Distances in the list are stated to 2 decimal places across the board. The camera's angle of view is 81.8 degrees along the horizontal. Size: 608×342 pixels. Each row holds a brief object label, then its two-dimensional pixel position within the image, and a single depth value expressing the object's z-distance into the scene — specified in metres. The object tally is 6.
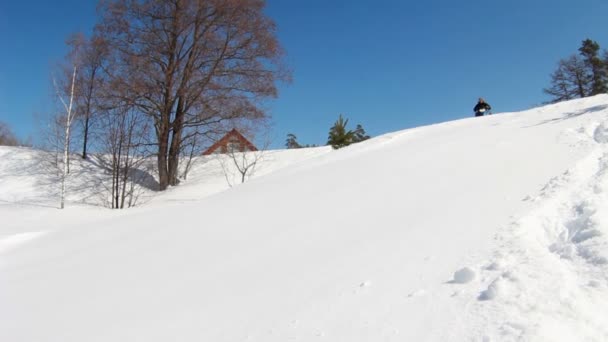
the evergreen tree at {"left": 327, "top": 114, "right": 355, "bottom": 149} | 25.94
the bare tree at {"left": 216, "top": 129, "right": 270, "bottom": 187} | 16.89
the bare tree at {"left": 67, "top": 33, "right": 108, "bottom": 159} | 14.19
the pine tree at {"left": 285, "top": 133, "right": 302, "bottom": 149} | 45.58
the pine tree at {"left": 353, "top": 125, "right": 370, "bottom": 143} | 37.71
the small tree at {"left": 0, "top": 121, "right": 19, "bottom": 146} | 42.65
